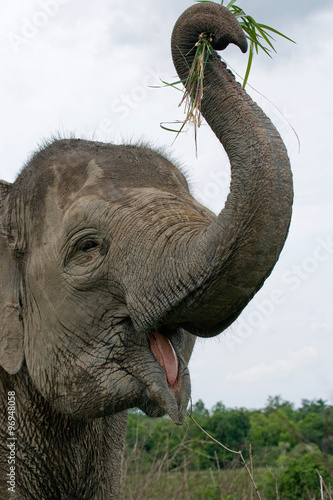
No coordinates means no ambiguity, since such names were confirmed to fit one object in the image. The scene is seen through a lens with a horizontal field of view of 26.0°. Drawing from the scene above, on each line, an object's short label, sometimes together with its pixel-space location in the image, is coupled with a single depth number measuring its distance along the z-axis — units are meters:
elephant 2.35
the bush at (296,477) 7.30
